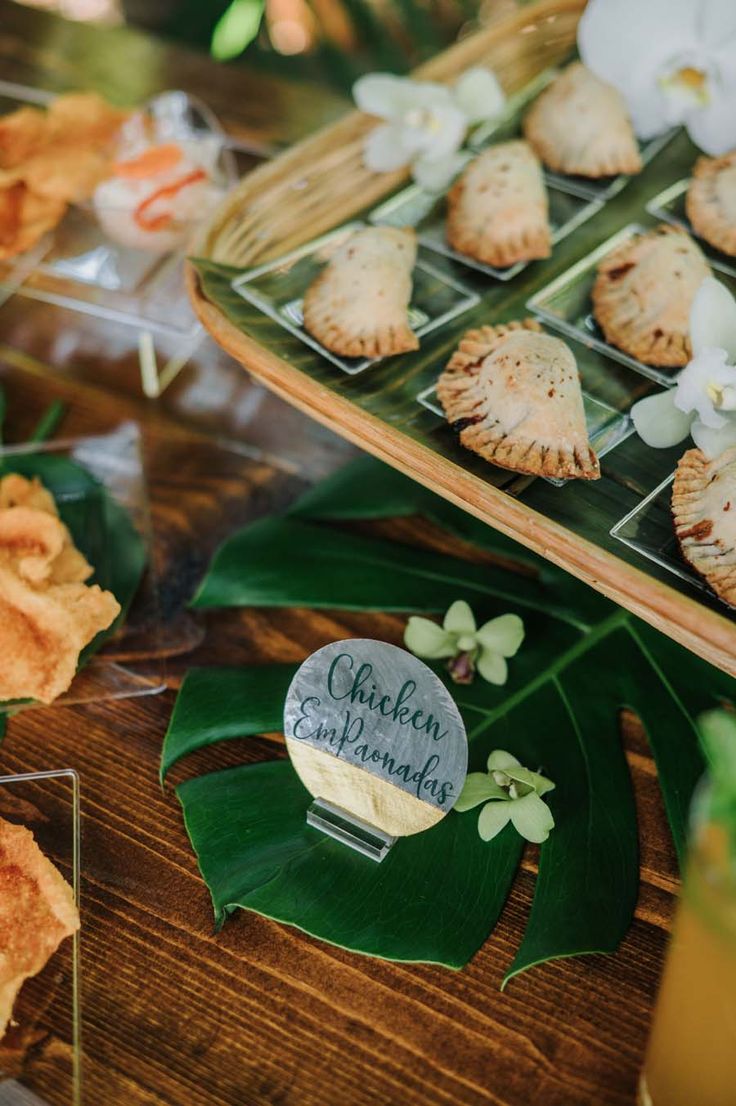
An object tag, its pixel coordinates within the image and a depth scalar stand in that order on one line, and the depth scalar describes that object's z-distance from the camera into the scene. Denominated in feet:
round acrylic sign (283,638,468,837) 2.30
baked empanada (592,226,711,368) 2.90
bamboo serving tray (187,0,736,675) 2.25
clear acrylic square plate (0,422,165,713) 2.83
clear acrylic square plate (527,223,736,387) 2.93
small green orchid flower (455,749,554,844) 2.40
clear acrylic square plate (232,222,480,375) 2.97
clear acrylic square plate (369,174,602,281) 3.27
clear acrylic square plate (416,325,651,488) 2.73
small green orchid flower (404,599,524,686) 2.72
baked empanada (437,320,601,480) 2.59
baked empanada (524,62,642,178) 3.38
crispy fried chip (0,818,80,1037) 2.18
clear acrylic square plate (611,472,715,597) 2.43
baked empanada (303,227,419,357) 2.86
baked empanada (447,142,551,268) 3.13
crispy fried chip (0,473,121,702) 2.53
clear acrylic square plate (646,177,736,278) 3.22
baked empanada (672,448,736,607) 2.34
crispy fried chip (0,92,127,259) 3.32
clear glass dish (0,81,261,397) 3.46
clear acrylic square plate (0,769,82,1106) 2.12
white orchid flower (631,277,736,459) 2.45
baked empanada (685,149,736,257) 3.15
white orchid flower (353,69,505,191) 3.29
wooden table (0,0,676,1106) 2.18
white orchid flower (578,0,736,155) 3.12
